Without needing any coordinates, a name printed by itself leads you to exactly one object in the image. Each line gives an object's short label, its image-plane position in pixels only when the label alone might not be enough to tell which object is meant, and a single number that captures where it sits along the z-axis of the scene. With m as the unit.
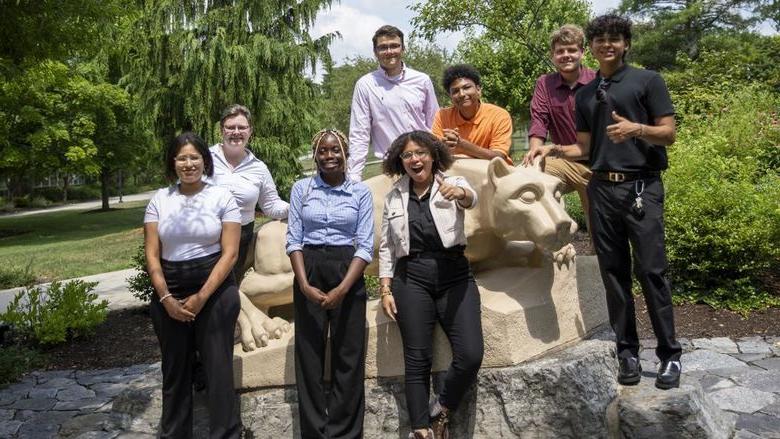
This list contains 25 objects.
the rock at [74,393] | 6.11
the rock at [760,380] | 5.29
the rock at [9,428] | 5.16
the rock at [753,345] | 6.20
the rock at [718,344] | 6.26
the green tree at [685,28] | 25.72
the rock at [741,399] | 4.91
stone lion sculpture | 3.77
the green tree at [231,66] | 17.33
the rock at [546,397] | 3.82
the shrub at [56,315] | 7.50
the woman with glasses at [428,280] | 3.60
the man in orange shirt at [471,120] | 4.17
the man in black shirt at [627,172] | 3.64
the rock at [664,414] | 3.70
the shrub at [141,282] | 8.66
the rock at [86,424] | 5.10
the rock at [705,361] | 5.83
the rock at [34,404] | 5.83
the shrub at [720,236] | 7.32
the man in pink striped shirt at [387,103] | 4.54
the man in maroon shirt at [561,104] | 4.21
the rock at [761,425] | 4.42
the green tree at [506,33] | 14.21
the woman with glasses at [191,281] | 3.65
